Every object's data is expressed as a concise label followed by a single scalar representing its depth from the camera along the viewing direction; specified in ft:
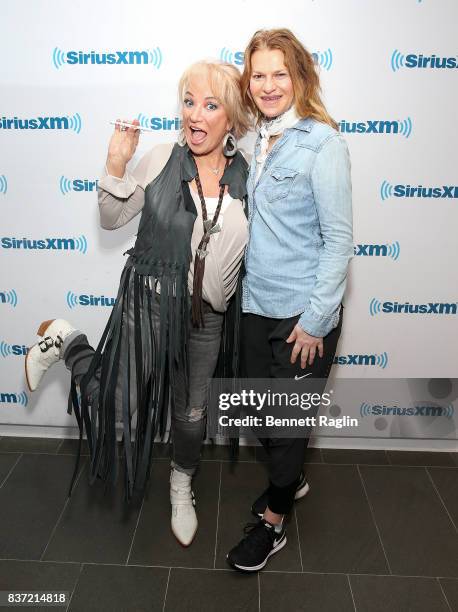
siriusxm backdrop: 5.94
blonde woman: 5.06
